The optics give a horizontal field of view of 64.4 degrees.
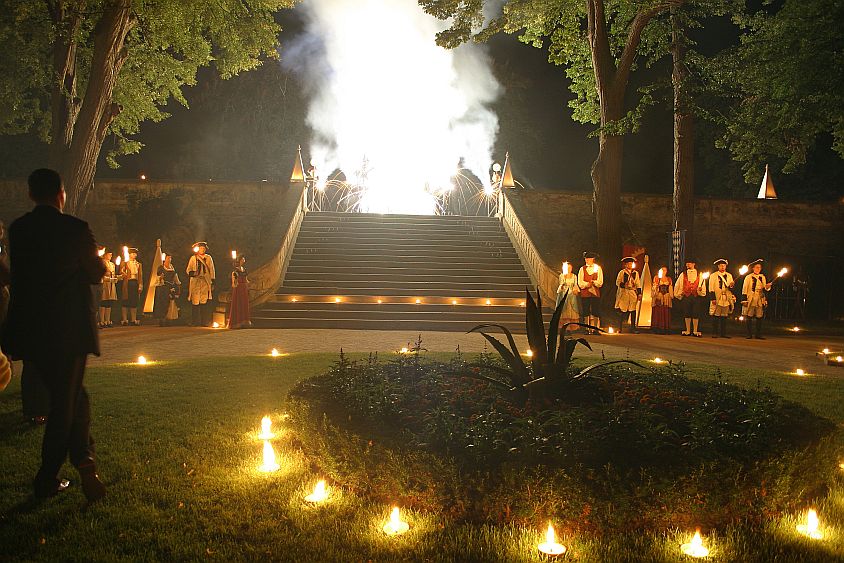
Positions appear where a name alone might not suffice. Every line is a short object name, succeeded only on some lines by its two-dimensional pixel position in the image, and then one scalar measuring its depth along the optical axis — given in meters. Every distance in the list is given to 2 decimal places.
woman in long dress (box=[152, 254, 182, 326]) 18.14
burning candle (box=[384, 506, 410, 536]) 4.06
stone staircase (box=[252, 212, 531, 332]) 17.95
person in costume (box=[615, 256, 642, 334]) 18.06
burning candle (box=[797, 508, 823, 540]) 4.14
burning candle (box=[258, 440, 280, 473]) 5.32
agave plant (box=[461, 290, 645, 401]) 5.71
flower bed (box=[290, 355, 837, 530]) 4.14
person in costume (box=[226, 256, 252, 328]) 16.91
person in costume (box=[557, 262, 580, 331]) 17.12
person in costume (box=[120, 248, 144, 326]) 17.97
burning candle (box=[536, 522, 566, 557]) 3.74
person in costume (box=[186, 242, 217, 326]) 17.84
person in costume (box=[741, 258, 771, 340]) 17.38
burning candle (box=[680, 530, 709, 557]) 3.81
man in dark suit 4.30
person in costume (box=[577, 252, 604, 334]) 17.94
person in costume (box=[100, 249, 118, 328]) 17.17
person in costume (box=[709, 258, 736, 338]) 17.34
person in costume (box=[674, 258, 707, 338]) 17.81
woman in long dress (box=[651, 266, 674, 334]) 18.11
